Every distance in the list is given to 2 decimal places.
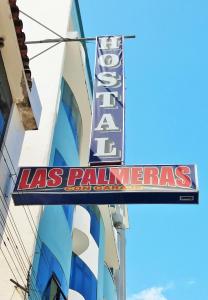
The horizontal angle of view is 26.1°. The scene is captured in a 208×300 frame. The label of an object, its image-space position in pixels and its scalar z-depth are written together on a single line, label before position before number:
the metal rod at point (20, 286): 10.38
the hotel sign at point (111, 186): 7.84
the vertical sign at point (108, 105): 9.62
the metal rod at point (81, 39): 11.76
